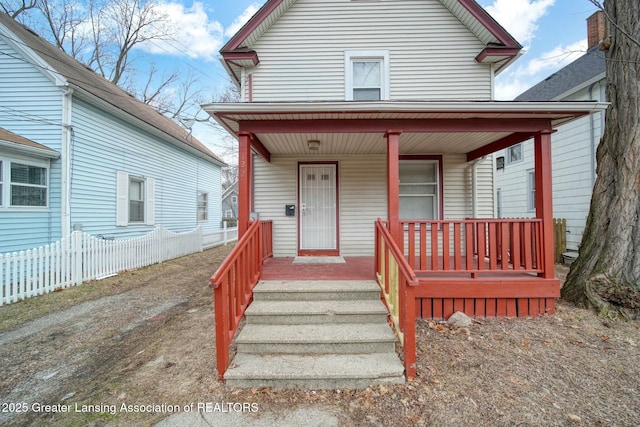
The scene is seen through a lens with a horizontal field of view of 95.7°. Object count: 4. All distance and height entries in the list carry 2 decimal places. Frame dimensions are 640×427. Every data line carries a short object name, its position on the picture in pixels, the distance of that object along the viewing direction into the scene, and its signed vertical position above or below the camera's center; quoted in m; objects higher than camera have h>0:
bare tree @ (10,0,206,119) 15.18 +10.10
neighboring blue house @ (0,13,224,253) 6.40 +1.71
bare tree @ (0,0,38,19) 12.64 +9.48
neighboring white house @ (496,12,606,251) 8.17 +2.02
